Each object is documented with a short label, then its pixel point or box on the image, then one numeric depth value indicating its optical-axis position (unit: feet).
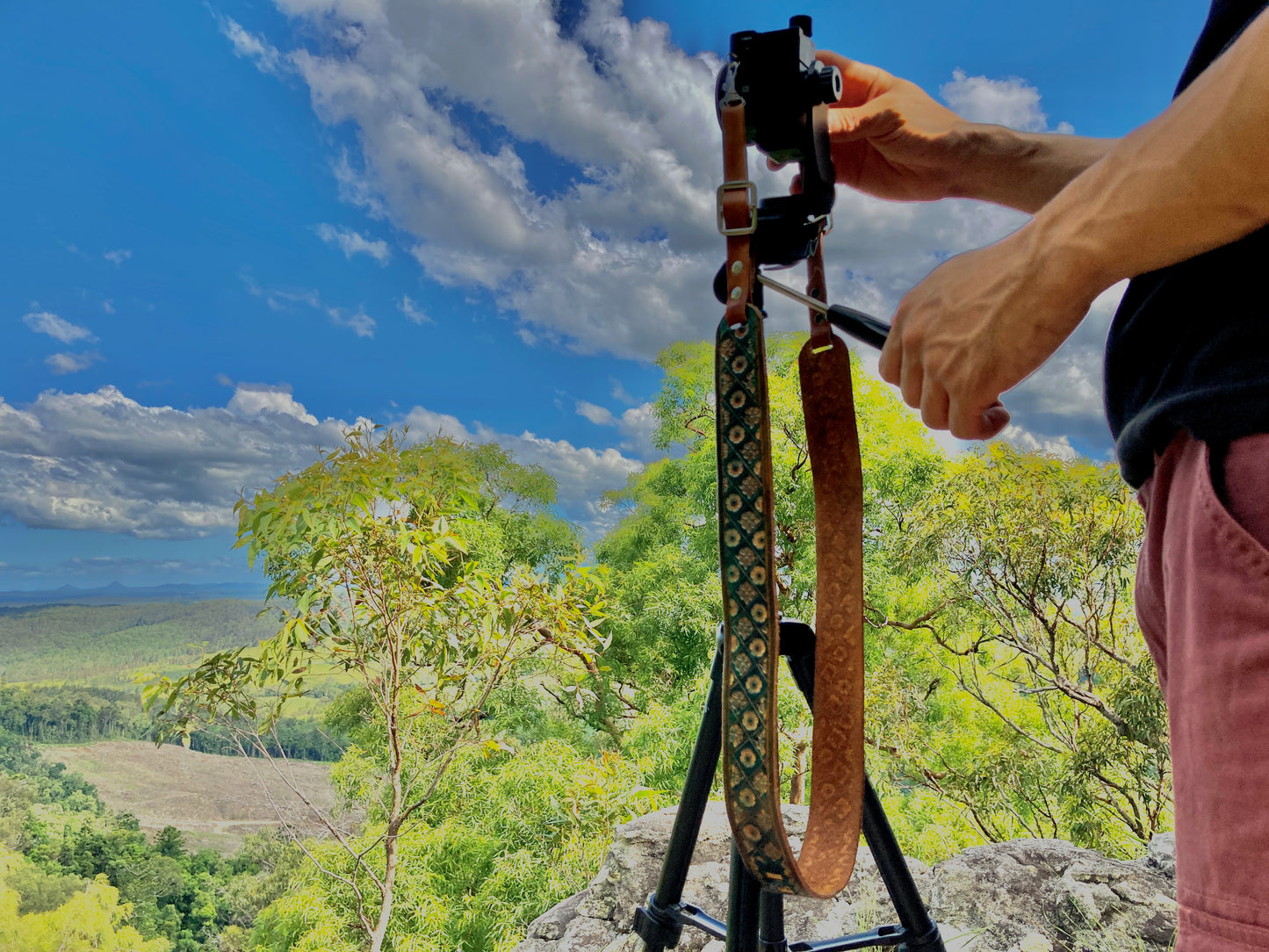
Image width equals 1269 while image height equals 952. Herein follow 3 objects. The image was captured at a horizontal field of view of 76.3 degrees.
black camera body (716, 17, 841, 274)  1.67
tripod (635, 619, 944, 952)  1.77
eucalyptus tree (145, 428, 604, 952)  8.68
